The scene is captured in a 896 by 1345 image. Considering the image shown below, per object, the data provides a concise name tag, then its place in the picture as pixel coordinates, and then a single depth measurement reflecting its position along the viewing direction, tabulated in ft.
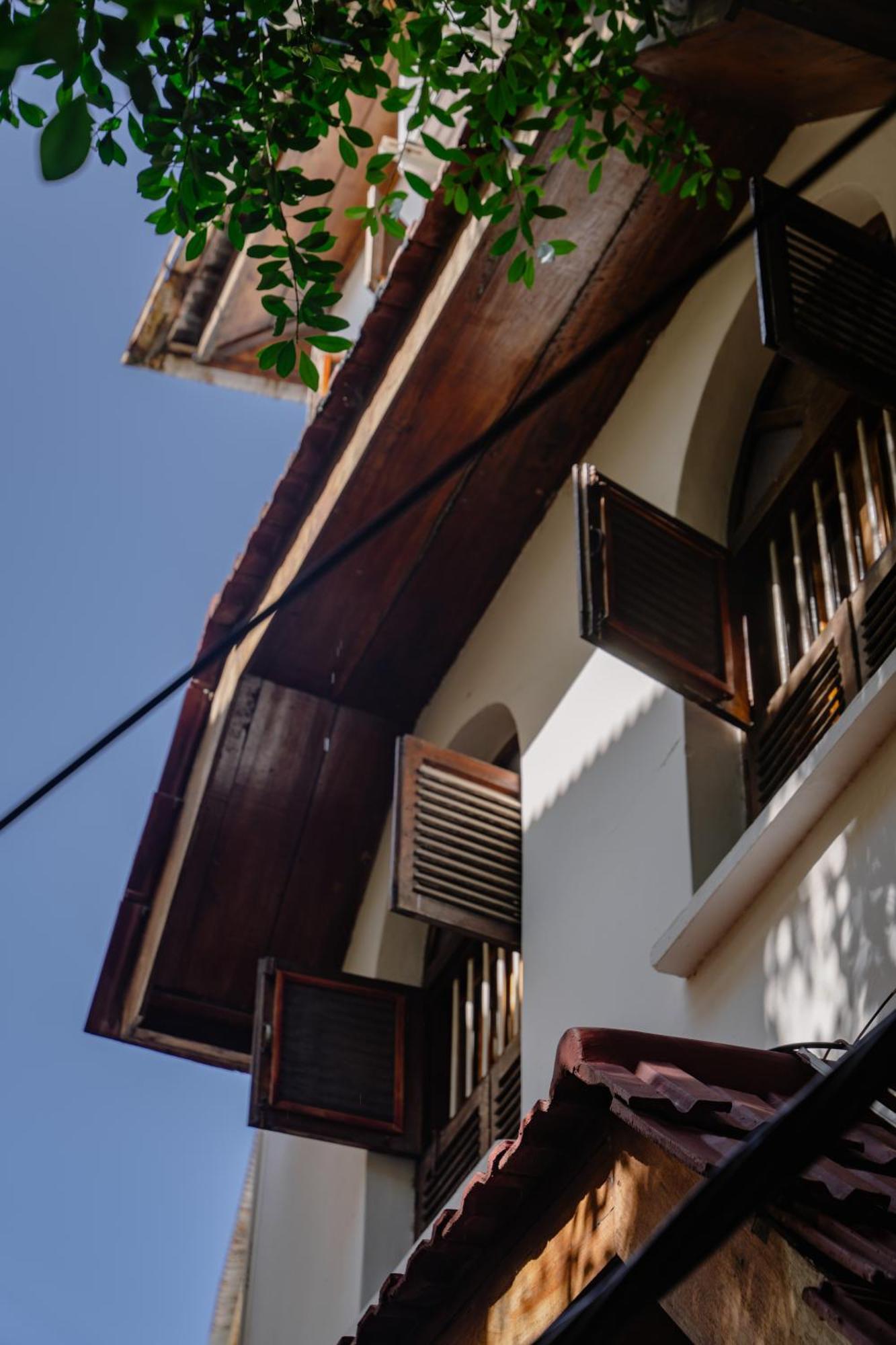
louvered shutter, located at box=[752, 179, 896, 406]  17.52
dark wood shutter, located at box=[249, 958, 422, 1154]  24.08
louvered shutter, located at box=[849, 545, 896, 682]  17.06
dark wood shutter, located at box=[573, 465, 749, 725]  18.69
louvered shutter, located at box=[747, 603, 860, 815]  17.78
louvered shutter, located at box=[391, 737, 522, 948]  22.22
